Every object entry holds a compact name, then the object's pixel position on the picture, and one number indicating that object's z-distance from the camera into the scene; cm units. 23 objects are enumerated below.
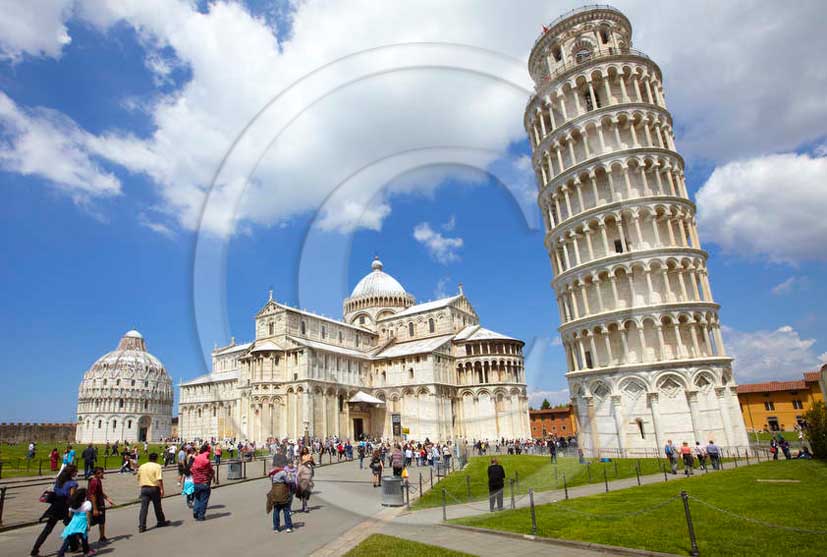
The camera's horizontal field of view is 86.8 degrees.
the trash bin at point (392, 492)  1515
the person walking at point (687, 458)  2134
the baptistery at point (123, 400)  10519
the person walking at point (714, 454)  2265
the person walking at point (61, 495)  968
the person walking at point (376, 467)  1945
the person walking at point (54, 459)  2695
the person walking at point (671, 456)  2200
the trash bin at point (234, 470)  2143
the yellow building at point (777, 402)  5347
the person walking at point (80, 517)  927
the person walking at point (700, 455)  2302
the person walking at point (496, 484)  1452
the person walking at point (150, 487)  1146
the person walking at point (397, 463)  1856
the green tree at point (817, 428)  2202
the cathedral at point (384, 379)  5284
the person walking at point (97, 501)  1045
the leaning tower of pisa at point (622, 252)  2862
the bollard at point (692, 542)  820
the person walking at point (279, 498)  1130
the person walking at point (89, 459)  2333
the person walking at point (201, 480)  1238
